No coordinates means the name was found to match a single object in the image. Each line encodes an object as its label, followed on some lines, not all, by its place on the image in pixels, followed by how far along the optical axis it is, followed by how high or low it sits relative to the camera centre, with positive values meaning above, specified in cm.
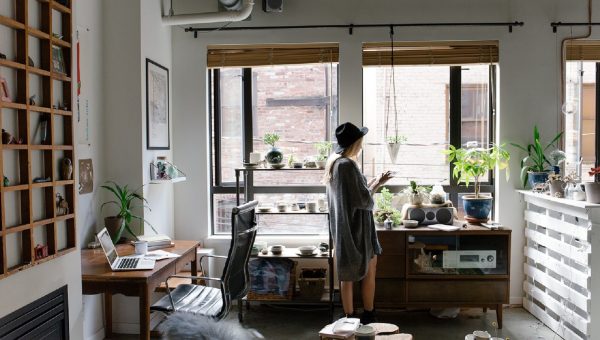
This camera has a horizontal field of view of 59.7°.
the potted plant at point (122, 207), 363 -36
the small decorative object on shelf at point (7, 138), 199 +8
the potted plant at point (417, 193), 419 -30
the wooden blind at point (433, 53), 445 +88
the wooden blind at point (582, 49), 441 +89
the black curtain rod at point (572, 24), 436 +110
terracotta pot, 362 -46
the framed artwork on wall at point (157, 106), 402 +42
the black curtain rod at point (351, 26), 440 +112
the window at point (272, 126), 467 +28
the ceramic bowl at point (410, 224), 405 -52
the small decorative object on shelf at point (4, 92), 197 +26
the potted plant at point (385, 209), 414 -42
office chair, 313 -83
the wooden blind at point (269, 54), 452 +89
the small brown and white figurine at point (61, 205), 236 -21
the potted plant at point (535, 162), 420 -5
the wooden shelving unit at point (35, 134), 204 +11
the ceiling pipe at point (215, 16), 418 +114
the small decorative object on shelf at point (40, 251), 217 -39
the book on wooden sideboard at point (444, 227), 396 -55
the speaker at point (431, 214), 416 -46
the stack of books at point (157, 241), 362 -58
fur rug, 127 -42
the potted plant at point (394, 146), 436 +9
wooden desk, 287 -68
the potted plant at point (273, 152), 421 +4
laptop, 305 -62
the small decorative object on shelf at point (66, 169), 240 -5
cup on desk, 336 -58
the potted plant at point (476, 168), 411 -10
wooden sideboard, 397 -86
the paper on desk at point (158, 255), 329 -62
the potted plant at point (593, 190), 329 -22
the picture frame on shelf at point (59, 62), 240 +45
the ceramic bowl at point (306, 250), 416 -74
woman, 370 -39
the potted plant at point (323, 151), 423 +5
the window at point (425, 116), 461 +35
